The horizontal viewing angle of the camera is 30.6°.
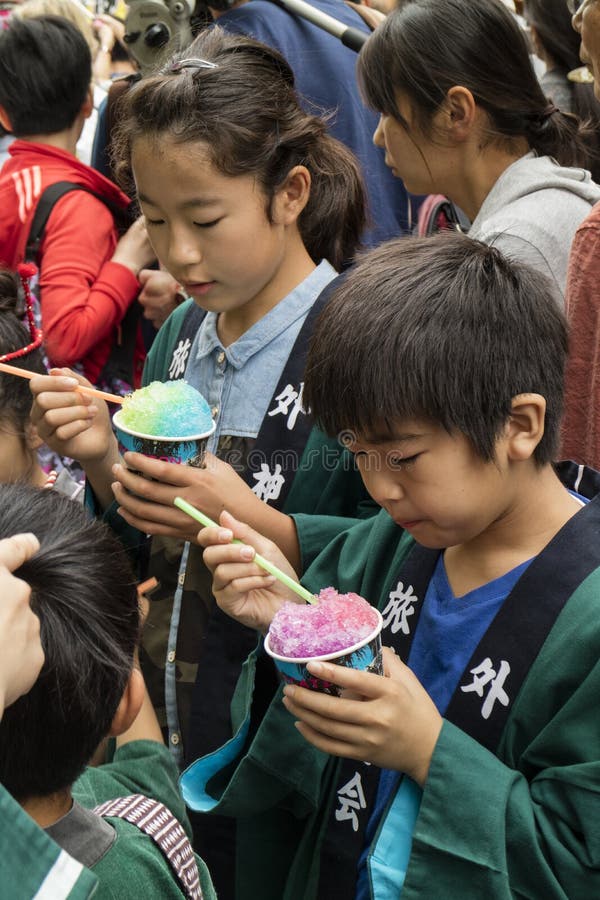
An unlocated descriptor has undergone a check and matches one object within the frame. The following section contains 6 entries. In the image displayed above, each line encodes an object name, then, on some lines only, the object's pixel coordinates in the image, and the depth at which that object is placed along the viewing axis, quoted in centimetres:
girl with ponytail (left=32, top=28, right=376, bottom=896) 234
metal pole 349
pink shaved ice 161
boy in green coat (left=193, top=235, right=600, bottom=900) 159
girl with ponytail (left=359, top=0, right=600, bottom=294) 281
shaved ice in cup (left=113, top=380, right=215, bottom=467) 205
